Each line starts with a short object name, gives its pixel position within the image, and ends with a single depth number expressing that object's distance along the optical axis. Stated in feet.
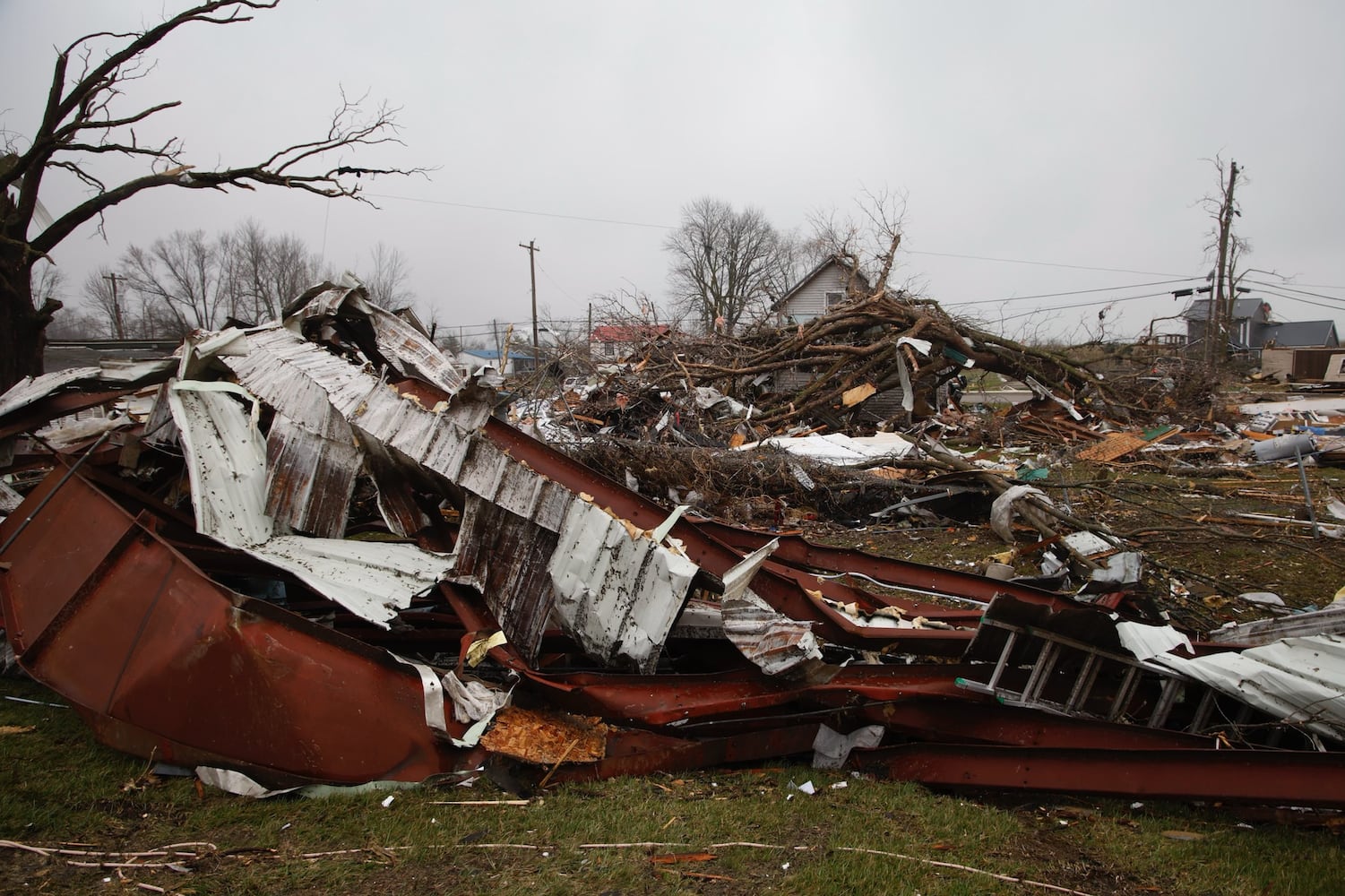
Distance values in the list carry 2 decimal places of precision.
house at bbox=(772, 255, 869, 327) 100.89
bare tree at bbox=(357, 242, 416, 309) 131.83
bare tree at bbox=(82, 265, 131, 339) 135.03
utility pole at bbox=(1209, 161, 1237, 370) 101.91
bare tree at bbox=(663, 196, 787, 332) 150.41
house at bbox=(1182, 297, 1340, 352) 157.17
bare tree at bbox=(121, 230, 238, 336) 153.38
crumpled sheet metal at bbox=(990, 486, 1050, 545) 23.85
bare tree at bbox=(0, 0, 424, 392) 31.94
